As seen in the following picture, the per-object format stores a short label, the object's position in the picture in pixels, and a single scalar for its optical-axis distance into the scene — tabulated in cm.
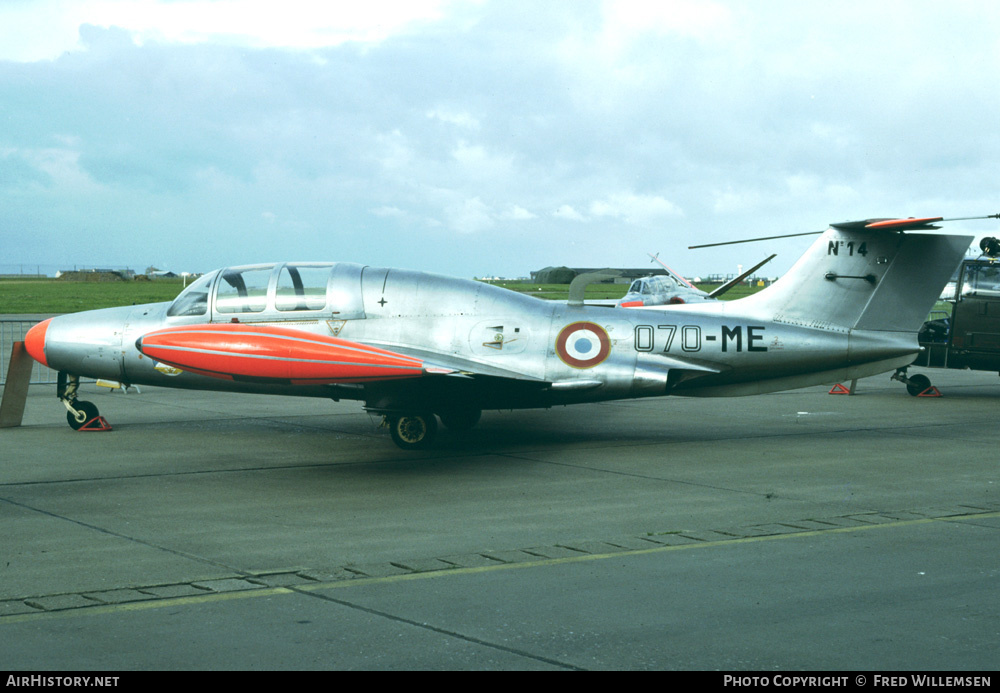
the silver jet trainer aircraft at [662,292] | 2831
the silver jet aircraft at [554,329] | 1184
